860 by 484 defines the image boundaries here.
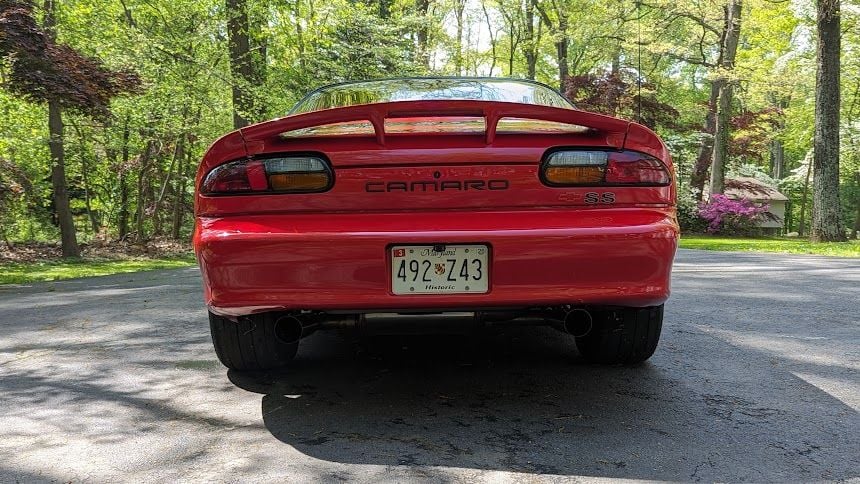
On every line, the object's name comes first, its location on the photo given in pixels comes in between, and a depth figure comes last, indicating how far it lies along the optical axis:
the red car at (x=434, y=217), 2.33
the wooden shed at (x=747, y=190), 24.57
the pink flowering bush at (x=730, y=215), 22.52
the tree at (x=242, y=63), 13.26
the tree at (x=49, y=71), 7.61
